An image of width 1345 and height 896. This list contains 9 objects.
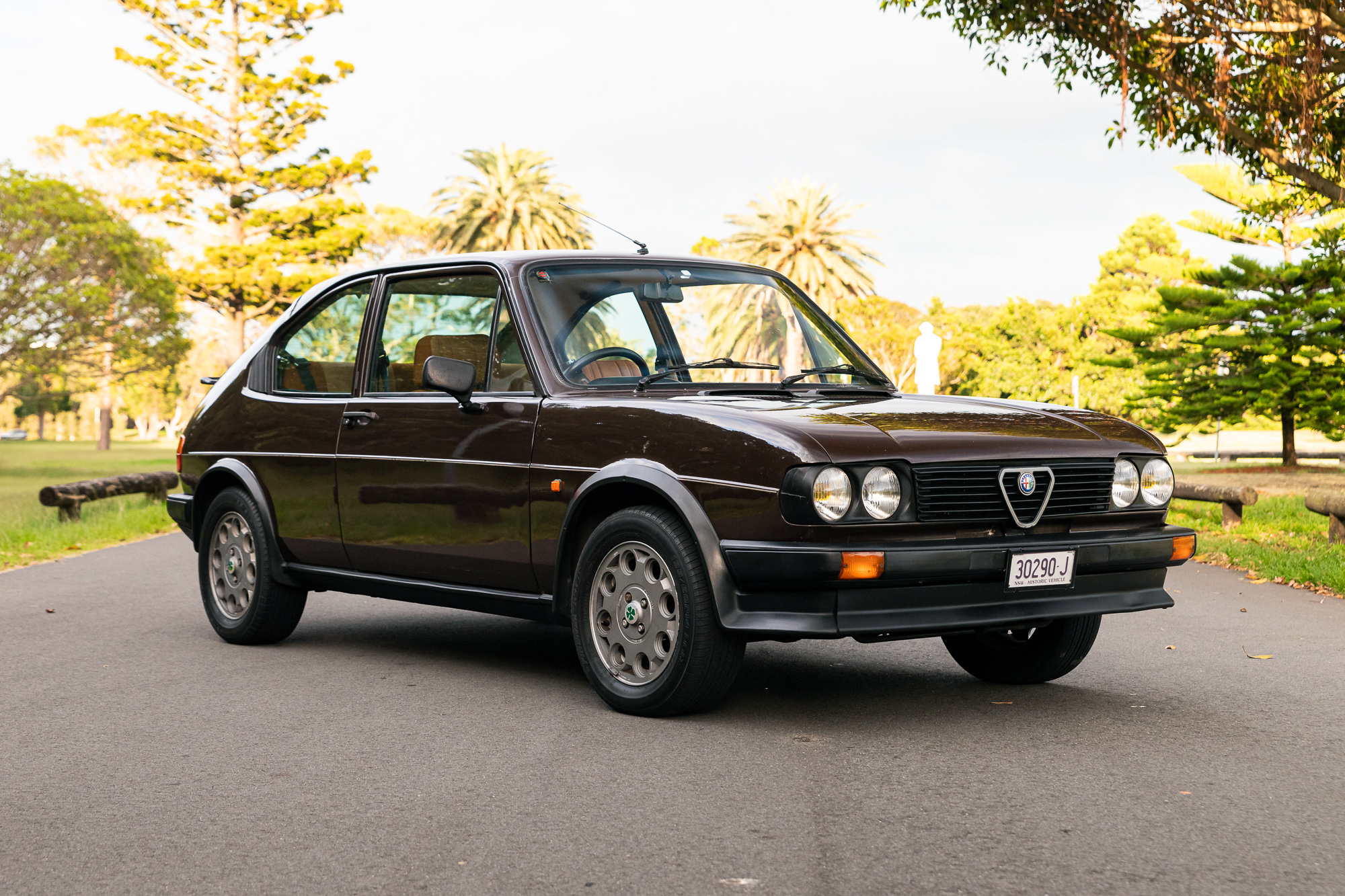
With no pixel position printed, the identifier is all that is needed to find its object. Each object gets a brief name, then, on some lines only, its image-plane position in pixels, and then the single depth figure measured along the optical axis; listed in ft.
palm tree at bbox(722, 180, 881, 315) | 181.37
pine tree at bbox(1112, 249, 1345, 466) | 77.25
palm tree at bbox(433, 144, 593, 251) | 176.35
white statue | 72.64
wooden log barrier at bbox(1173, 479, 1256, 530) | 44.91
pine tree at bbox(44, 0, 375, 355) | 124.98
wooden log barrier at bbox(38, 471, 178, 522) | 53.21
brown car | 16.70
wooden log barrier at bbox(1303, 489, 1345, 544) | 38.22
